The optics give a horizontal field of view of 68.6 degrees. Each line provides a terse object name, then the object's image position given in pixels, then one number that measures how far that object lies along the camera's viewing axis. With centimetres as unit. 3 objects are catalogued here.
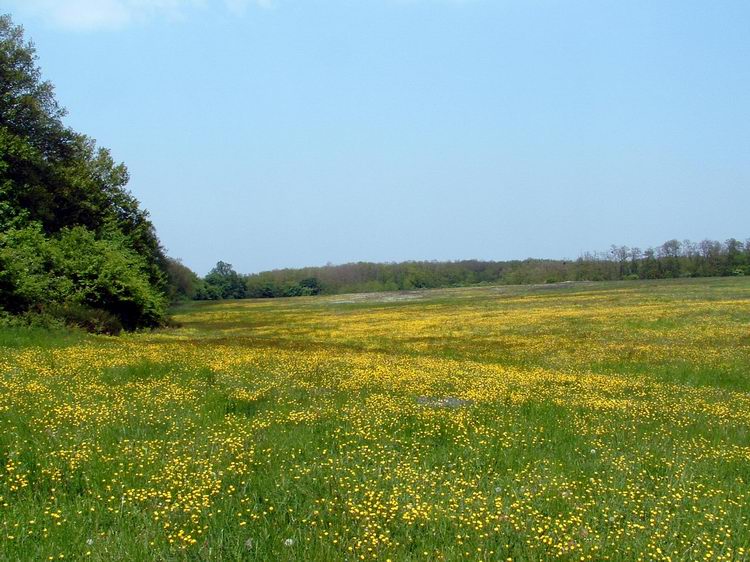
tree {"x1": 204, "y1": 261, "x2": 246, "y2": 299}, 17575
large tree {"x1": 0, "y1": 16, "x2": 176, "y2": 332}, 2836
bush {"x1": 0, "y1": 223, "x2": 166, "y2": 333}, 2658
